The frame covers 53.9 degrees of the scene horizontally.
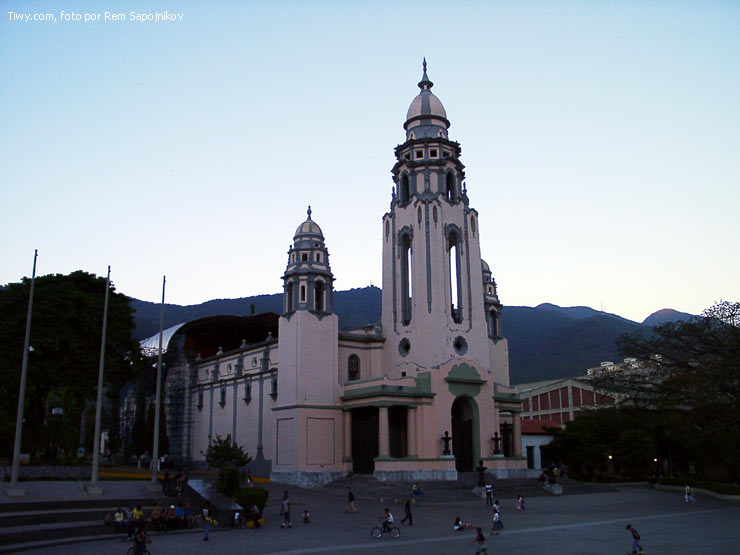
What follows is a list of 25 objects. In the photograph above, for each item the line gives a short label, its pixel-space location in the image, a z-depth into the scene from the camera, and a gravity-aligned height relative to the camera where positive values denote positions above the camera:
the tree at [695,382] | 42.00 +4.15
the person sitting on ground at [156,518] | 26.91 -2.29
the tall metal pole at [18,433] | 28.87 +0.88
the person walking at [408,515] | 28.44 -2.41
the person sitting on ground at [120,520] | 26.11 -2.28
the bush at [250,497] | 29.17 -1.71
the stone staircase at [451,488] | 40.28 -2.14
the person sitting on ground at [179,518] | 27.70 -2.38
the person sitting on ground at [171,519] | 27.33 -2.39
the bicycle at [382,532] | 25.00 -2.71
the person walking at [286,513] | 28.48 -2.33
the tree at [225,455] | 37.03 -0.08
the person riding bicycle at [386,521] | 24.98 -2.32
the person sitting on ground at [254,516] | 28.77 -2.41
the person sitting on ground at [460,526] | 25.81 -2.63
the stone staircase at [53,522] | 22.88 -2.30
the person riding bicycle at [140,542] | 19.00 -2.25
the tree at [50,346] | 40.44 +6.07
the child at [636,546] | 19.67 -2.56
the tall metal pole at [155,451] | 33.19 +0.13
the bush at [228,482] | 30.78 -1.17
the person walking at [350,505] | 33.47 -2.38
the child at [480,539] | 20.03 -2.37
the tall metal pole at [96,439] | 31.00 +0.65
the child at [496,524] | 26.27 -2.58
